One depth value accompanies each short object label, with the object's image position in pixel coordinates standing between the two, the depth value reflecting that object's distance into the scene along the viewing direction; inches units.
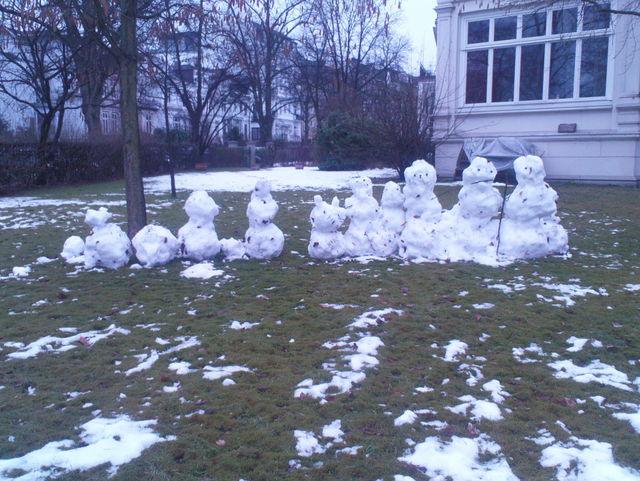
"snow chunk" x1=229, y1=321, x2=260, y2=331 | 215.1
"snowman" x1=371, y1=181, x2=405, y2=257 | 329.4
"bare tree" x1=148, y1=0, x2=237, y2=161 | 1270.9
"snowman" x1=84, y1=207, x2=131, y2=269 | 303.4
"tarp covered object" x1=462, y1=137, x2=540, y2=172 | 735.7
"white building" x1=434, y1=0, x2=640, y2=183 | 725.9
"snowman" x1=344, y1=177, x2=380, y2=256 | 326.6
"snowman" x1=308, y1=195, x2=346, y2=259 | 313.9
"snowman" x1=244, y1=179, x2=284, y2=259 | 316.2
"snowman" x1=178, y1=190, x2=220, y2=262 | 313.5
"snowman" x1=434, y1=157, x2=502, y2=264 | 311.1
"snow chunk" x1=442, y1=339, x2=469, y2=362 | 186.5
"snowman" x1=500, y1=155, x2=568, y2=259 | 311.0
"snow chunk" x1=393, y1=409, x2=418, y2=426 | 145.1
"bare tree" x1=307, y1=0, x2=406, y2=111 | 1475.1
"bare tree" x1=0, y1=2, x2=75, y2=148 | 732.7
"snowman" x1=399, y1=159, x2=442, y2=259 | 323.0
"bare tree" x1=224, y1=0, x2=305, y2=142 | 1299.2
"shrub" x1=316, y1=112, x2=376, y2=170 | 950.4
